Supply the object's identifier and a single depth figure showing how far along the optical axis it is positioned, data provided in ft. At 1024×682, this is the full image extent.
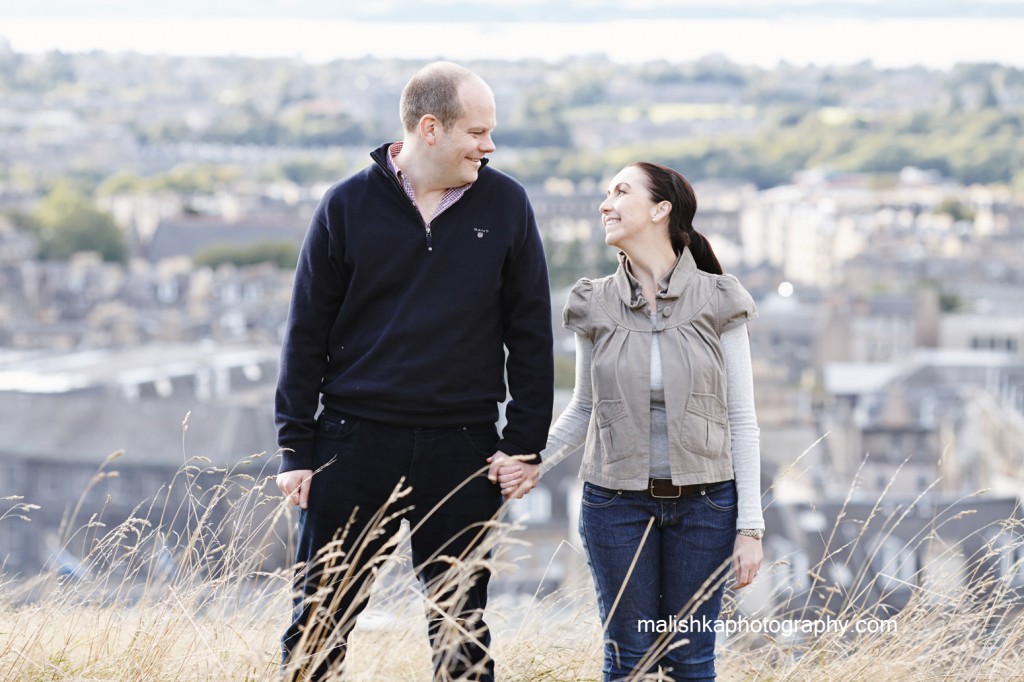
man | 18.78
